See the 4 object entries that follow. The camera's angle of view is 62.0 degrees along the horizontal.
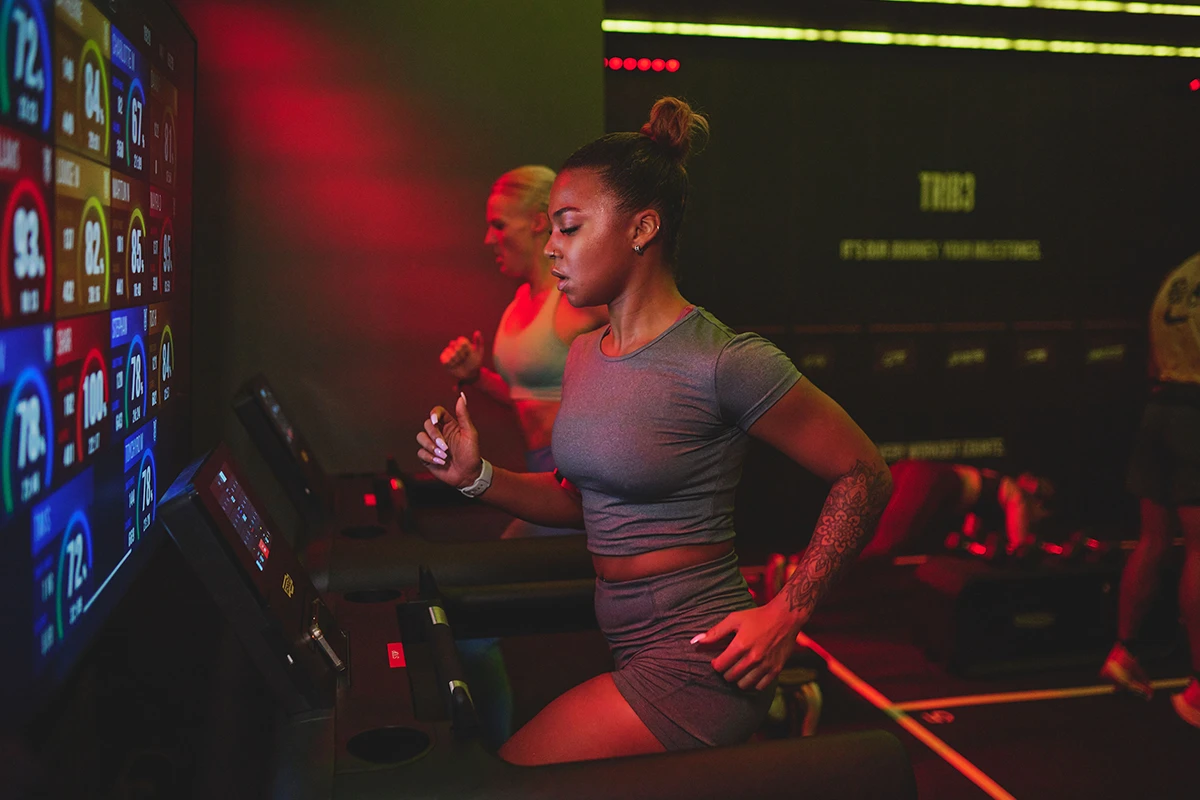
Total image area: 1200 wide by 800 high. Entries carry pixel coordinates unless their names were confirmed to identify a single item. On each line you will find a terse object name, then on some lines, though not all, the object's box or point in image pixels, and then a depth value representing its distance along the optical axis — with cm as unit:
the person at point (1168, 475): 311
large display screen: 110
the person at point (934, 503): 392
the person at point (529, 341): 287
